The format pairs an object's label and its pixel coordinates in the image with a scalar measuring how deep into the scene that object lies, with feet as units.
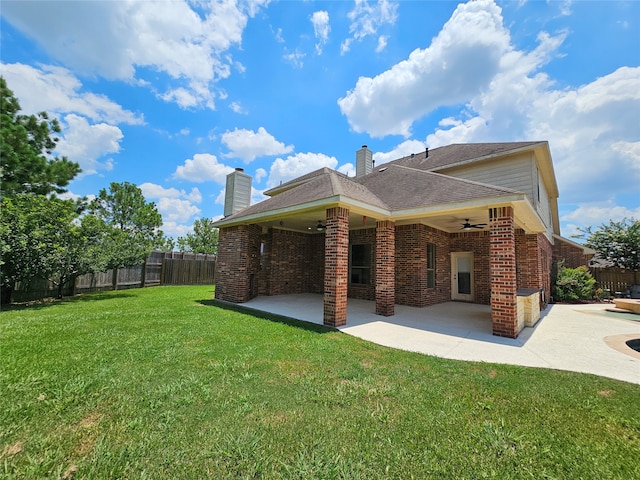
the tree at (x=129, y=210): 74.02
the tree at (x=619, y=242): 49.41
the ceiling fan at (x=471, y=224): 26.71
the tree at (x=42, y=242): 24.68
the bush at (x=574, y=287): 38.81
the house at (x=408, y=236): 20.06
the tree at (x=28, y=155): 29.12
